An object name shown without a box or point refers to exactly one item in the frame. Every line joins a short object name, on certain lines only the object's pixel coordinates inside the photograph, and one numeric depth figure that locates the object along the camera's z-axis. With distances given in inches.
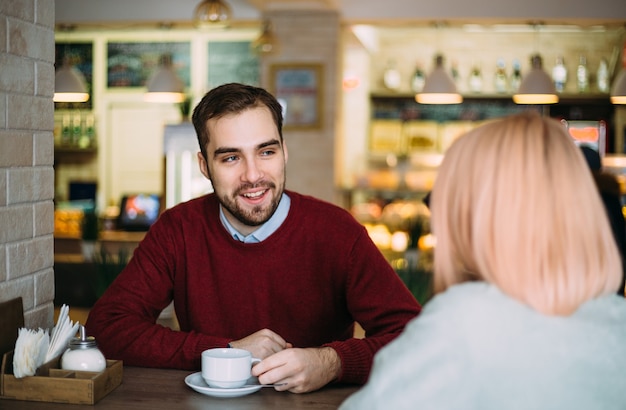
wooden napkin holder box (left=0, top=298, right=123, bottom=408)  61.8
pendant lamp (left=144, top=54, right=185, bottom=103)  261.3
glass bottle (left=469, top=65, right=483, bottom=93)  333.1
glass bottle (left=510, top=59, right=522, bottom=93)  329.4
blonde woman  43.8
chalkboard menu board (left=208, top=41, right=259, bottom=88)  325.1
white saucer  62.6
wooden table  61.2
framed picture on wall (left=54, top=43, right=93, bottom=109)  336.8
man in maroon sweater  80.7
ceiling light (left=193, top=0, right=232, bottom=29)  182.4
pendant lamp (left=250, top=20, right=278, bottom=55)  228.5
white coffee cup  63.6
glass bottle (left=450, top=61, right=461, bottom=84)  332.5
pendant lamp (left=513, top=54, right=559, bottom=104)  247.9
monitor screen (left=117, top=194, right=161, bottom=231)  276.1
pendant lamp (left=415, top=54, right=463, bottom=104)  251.6
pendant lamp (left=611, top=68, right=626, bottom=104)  242.4
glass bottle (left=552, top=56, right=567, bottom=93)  327.6
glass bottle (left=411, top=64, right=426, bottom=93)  334.6
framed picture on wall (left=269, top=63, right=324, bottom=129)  271.7
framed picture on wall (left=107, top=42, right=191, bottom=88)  334.3
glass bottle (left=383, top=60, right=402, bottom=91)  337.7
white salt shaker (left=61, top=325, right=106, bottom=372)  65.4
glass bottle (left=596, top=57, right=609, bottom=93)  327.3
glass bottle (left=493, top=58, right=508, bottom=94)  331.0
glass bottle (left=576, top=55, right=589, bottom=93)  328.2
